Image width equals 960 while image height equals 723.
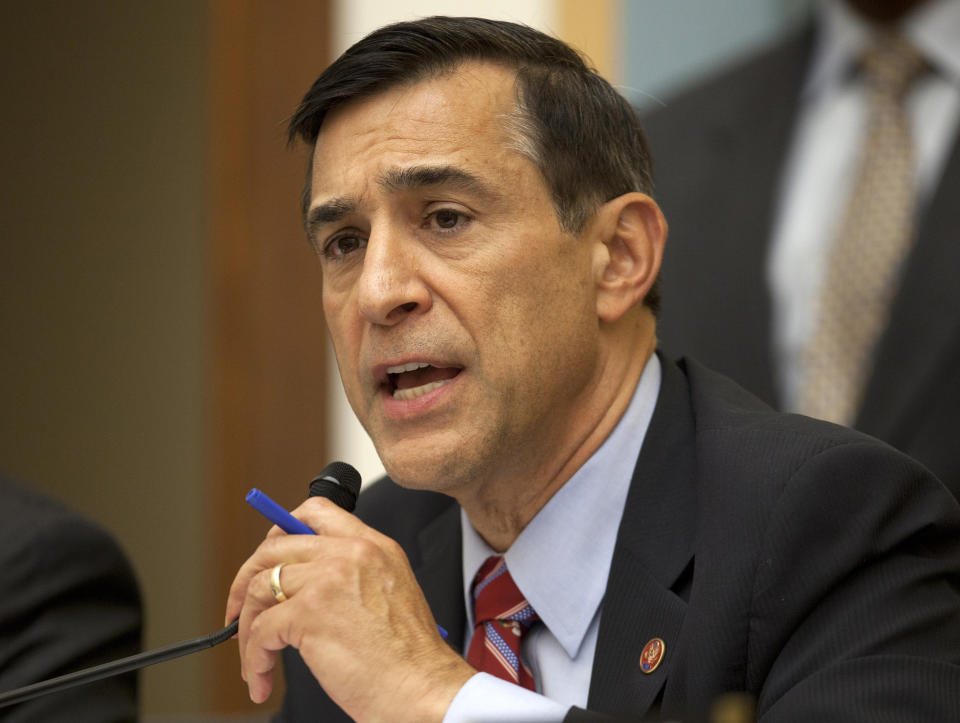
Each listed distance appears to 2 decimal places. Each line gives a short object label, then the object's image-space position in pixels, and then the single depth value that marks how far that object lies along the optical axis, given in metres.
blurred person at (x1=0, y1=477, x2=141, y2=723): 2.62
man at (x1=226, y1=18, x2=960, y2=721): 2.46
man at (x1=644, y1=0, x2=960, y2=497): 2.82
